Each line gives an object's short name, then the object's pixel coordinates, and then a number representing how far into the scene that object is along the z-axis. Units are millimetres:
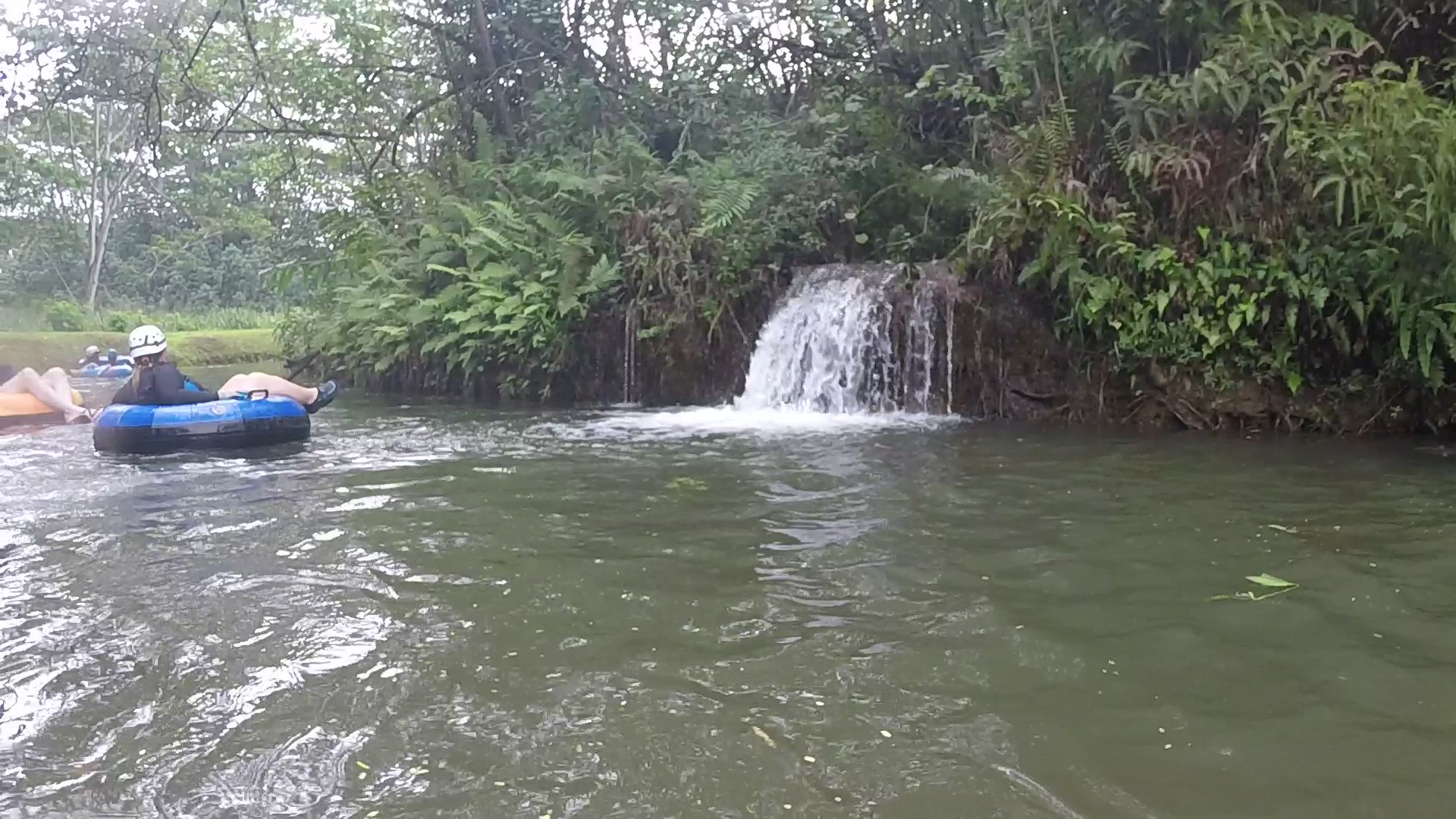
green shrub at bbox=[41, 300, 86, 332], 28375
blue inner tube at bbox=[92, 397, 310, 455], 9555
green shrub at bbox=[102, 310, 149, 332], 28312
